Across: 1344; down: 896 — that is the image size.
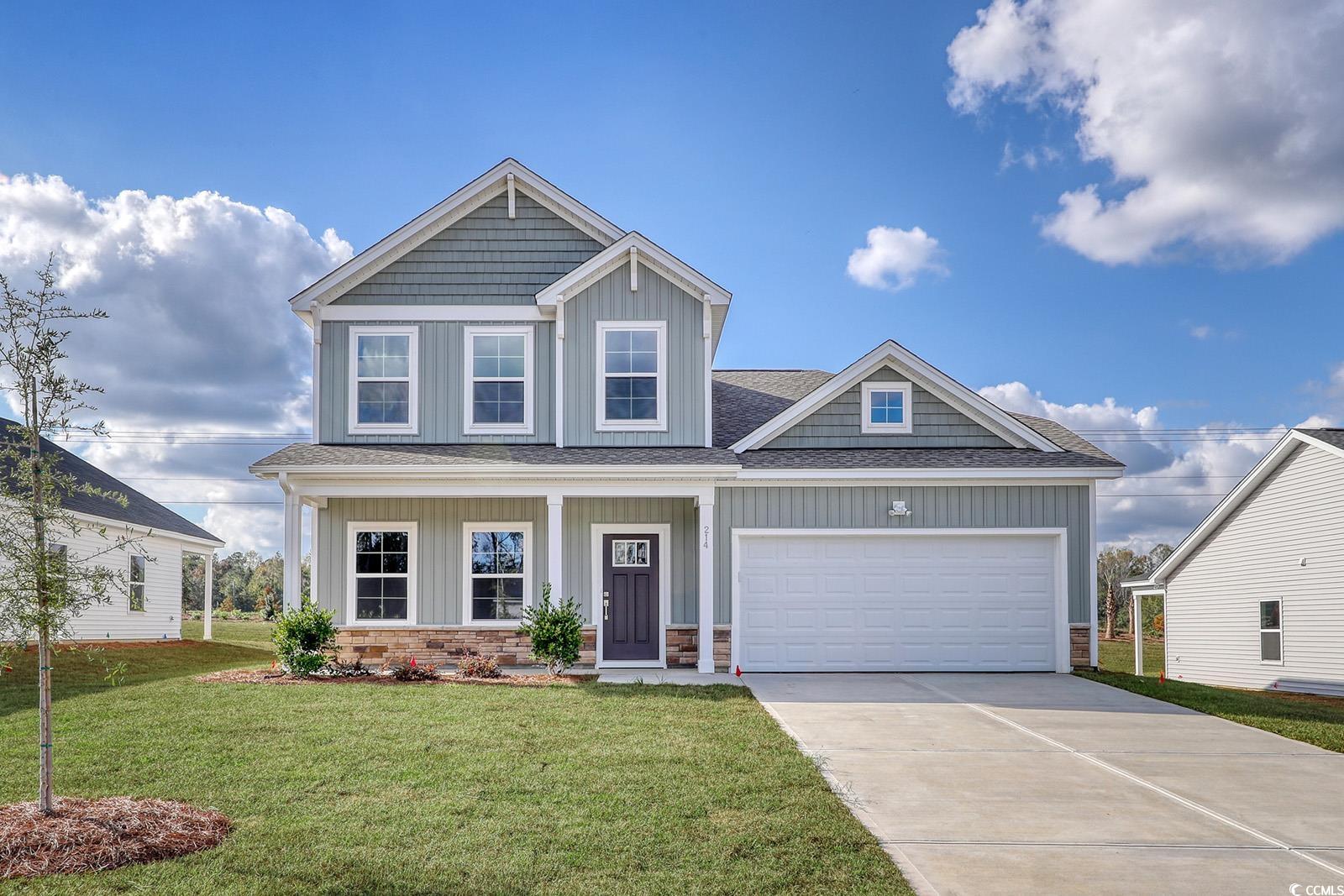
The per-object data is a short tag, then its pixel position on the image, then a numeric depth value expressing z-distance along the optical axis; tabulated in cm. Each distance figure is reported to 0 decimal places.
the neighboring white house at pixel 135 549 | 2023
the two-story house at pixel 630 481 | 1417
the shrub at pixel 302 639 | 1300
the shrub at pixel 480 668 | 1301
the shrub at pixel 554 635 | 1316
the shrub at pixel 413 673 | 1269
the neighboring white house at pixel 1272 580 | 1789
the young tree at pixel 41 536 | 579
